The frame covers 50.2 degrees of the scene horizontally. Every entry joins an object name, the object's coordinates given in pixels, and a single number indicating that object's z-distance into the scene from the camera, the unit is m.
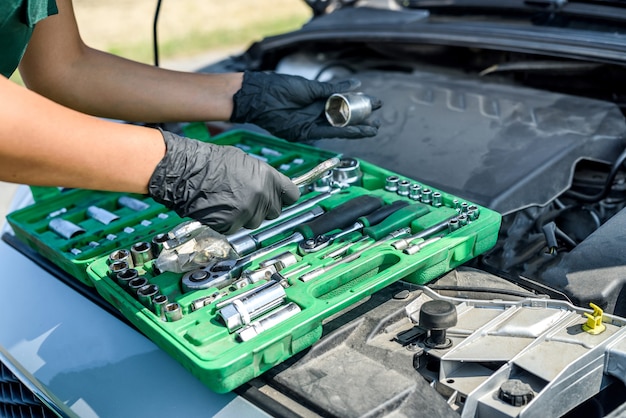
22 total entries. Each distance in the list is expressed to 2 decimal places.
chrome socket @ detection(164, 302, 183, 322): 1.20
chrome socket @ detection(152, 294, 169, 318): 1.22
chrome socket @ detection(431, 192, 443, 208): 1.53
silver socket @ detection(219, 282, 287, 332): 1.16
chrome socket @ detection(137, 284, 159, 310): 1.25
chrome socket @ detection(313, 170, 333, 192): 1.66
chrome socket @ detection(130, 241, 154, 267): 1.40
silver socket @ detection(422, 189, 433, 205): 1.54
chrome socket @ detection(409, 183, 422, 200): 1.56
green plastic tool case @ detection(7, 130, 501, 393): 1.13
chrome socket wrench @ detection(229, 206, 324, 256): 1.42
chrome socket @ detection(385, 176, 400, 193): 1.61
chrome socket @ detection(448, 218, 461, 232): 1.42
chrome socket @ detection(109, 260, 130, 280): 1.35
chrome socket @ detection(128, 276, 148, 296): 1.28
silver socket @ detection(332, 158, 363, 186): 1.66
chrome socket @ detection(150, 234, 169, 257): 1.40
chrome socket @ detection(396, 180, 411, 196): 1.58
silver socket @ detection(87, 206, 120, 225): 1.66
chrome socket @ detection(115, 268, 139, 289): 1.31
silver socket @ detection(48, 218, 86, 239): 1.61
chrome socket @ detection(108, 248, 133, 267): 1.39
